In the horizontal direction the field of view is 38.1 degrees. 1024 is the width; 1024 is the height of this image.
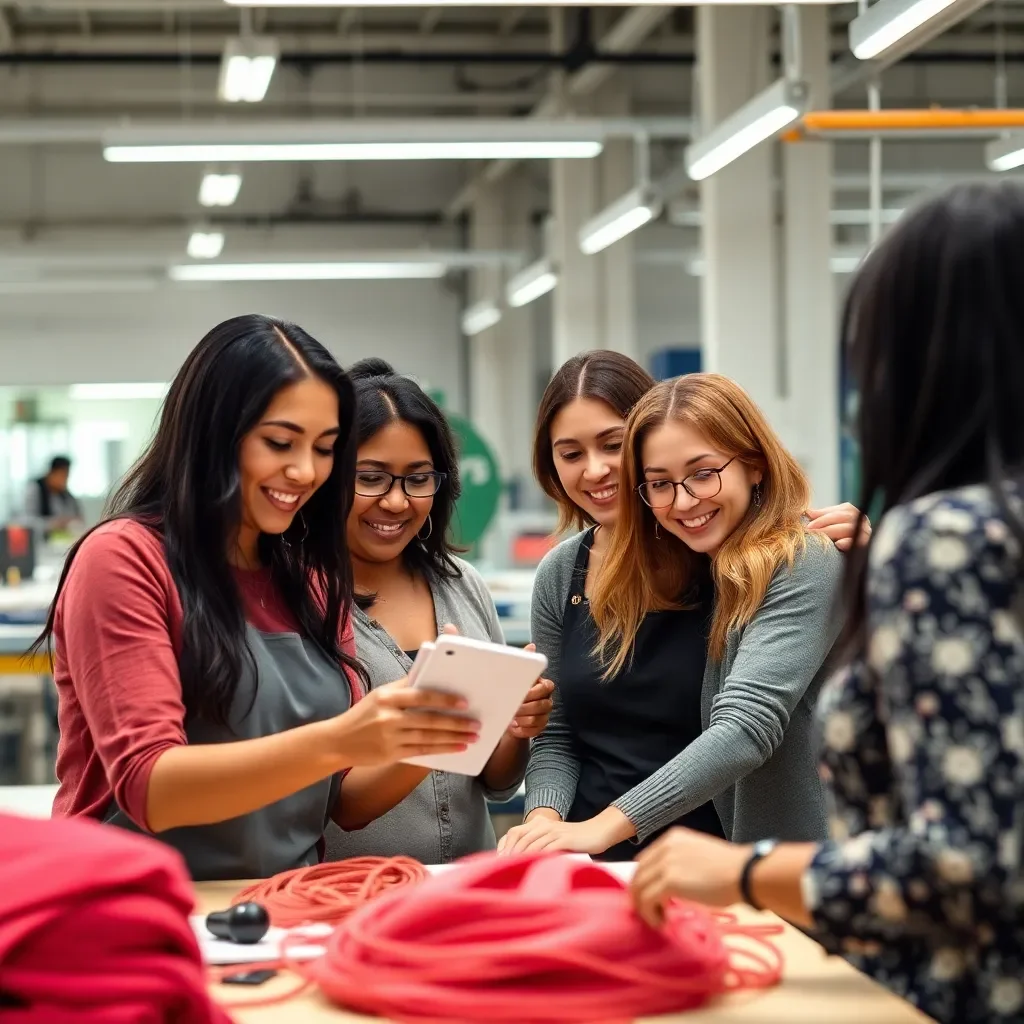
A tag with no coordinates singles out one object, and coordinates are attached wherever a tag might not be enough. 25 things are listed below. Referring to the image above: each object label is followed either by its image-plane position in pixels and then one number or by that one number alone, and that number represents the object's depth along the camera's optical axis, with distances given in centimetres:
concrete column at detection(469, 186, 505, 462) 1501
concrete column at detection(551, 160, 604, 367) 1238
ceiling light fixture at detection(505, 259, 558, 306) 1198
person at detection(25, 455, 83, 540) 1234
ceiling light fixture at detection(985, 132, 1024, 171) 666
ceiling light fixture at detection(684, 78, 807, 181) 591
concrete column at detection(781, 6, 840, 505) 908
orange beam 571
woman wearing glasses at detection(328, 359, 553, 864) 248
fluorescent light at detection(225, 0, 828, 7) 449
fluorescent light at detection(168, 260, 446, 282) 1226
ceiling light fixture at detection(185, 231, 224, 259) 1131
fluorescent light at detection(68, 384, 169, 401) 1561
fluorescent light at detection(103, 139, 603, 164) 744
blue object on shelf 1138
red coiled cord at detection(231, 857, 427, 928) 183
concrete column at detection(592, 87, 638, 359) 1218
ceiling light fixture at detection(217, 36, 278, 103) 658
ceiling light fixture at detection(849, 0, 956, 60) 409
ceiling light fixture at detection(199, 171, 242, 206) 949
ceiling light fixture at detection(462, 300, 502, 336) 1388
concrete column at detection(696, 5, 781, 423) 880
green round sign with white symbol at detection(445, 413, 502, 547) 747
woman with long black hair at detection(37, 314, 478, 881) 186
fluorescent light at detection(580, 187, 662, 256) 905
